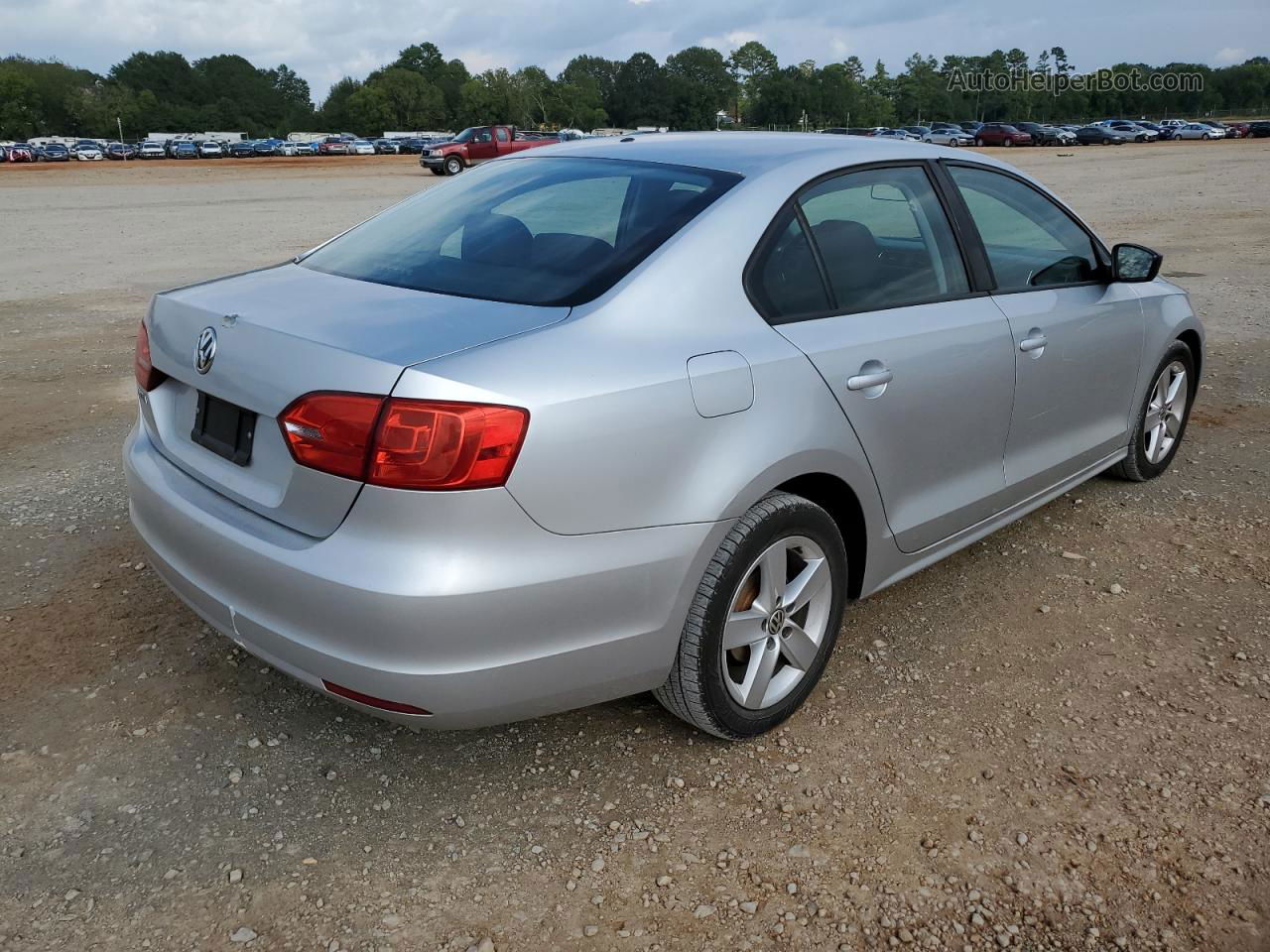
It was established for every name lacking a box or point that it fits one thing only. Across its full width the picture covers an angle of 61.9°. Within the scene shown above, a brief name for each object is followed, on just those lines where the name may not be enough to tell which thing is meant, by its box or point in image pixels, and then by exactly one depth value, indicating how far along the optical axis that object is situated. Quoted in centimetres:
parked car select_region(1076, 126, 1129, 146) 6512
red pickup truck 3391
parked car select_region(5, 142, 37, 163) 5759
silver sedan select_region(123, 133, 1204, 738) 232
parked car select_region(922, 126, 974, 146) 6163
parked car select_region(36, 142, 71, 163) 5922
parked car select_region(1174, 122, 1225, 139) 6975
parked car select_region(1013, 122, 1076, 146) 6406
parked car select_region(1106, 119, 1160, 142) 6731
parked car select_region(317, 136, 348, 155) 7081
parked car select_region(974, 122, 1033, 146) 6275
